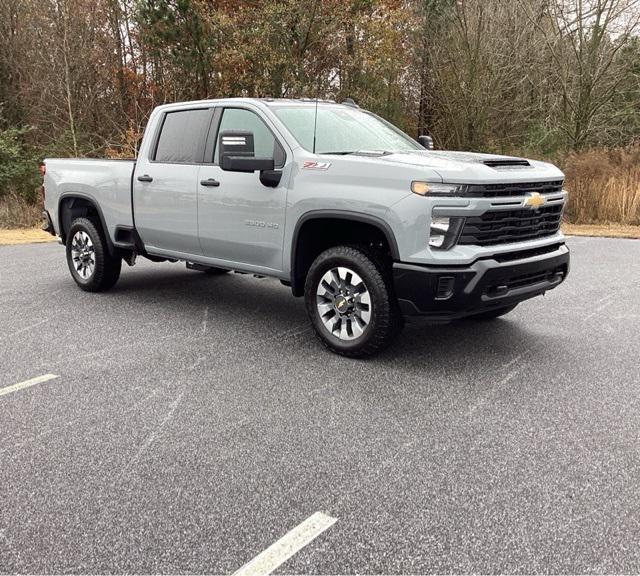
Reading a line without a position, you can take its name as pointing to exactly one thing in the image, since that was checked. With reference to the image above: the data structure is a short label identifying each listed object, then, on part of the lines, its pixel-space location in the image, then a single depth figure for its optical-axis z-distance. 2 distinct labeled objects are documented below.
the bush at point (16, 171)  17.02
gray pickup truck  4.32
